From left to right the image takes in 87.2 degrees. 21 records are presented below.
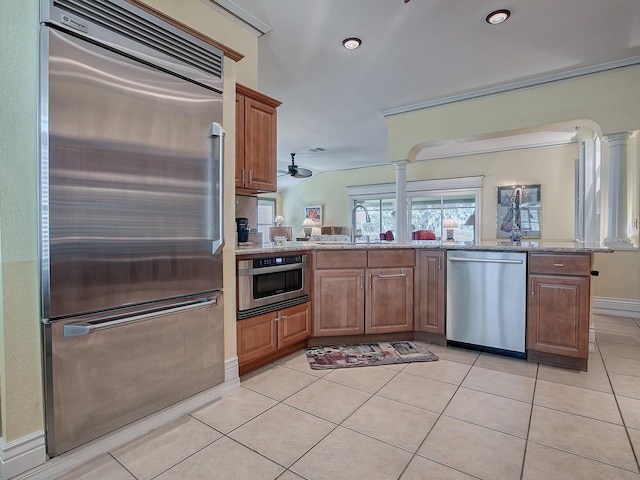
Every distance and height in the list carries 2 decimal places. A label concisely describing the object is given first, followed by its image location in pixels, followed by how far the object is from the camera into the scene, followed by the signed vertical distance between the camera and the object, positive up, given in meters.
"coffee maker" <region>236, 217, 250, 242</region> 2.99 +0.05
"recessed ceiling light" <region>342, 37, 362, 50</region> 2.76 +1.60
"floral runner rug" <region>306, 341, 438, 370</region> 2.75 -1.05
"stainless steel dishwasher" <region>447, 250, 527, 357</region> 2.83 -0.57
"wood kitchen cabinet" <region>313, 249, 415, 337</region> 3.07 -0.54
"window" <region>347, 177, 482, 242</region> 6.76 +0.65
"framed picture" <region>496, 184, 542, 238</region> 6.02 +0.46
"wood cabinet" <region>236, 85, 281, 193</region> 2.66 +0.77
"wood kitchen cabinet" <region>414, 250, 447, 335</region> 3.20 -0.55
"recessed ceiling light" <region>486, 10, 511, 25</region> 2.40 +1.59
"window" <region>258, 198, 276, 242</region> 10.09 +0.64
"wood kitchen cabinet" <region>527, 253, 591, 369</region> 2.58 -0.58
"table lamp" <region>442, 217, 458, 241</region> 5.27 +0.17
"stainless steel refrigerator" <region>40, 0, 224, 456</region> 1.45 +0.09
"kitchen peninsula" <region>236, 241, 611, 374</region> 2.59 -0.59
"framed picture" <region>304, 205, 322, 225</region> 9.38 +0.60
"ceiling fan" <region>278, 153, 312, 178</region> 6.81 +1.31
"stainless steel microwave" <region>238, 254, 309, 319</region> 2.41 -0.39
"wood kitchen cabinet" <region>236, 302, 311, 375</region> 2.43 -0.80
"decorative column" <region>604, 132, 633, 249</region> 3.22 +0.35
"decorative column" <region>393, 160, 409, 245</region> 4.16 +0.39
